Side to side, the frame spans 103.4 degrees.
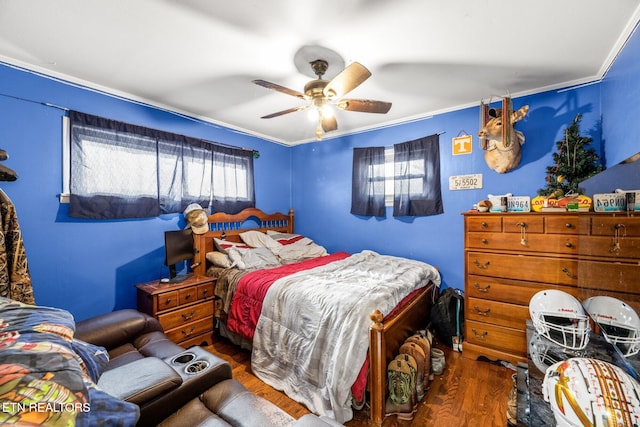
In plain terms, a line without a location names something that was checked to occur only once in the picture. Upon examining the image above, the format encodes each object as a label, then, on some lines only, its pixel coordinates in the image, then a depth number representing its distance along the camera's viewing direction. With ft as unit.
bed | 5.55
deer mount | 7.57
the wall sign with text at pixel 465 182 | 9.42
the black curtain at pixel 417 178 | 10.22
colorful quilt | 1.58
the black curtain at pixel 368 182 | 11.65
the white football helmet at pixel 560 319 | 4.44
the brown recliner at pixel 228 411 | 3.76
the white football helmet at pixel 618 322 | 3.49
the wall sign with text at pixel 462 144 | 9.58
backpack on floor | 8.61
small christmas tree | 7.14
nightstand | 7.53
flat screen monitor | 8.33
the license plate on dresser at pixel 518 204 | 7.32
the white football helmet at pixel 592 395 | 2.51
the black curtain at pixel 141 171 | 7.57
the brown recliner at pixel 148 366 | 3.75
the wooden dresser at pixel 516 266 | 5.98
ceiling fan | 5.61
